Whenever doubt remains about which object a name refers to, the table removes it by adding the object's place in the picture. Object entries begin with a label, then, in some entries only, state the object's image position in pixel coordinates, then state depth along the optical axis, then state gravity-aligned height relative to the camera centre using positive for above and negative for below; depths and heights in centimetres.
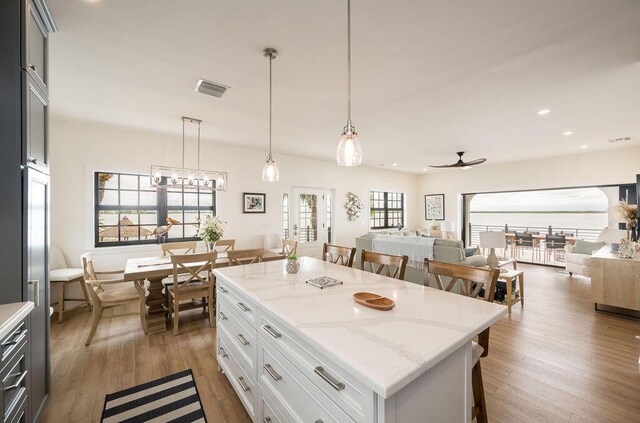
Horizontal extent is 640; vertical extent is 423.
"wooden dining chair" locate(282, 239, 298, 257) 393 -53
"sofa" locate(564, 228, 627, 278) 517 -87
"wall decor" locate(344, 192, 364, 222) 710 +12
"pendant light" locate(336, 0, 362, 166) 171 +42
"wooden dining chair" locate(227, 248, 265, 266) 305 -53
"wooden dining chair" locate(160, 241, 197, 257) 399 -60
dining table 296 -75
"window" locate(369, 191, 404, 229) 794 +5
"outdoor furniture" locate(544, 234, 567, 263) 654 -87
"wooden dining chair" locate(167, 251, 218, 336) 301 -95
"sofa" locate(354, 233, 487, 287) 390 -71
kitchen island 90 -55
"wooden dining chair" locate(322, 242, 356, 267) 258 -43
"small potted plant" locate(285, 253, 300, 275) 217 -45
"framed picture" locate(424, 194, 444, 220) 837 +13
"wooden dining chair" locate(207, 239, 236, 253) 444 -61
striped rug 182 -145
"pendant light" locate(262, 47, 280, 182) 247 +37
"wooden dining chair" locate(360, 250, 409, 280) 218 -44
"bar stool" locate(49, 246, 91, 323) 333 -90
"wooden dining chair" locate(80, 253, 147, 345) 276 -98
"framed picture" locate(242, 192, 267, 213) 534 +17
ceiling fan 485 +90
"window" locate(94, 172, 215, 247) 413 +1
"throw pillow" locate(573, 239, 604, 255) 525 -73
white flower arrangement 362 -30
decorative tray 179 -51
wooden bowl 137 -51
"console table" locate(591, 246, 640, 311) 334 -93
